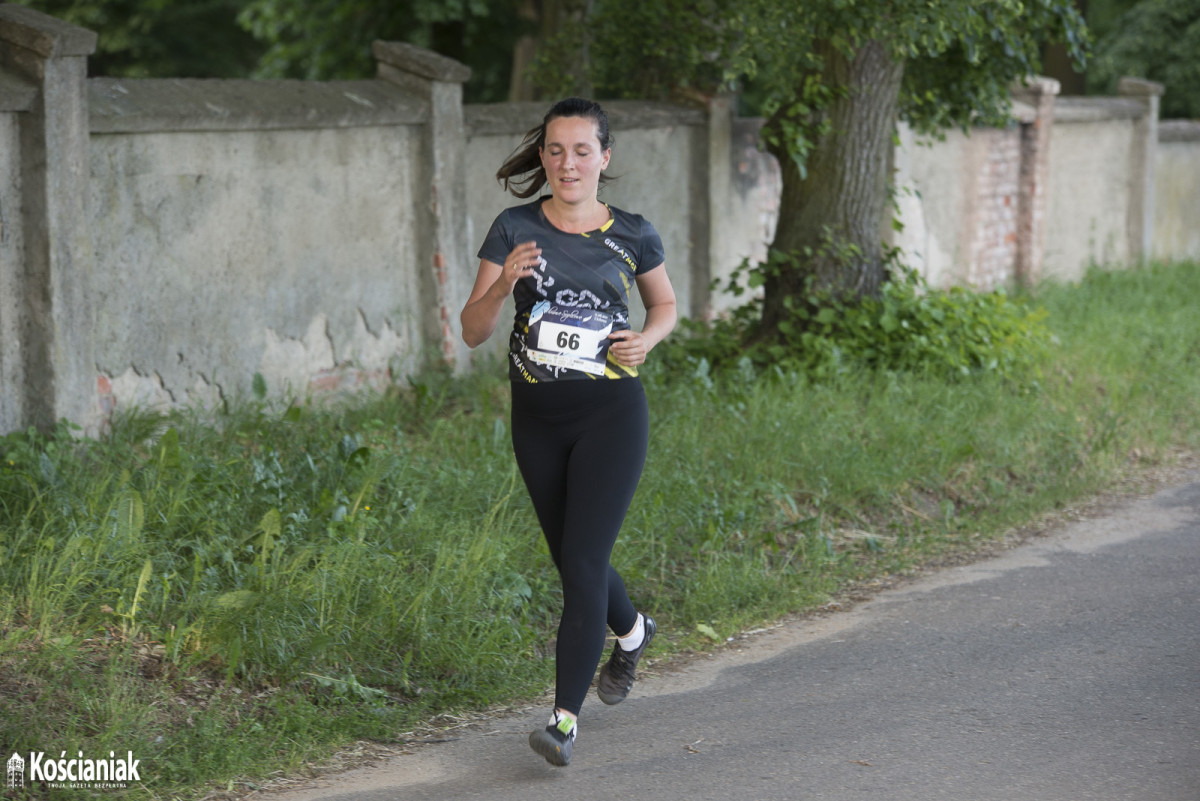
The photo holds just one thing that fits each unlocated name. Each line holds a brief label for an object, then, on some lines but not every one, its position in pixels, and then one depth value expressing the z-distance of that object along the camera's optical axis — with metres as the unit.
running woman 7.42
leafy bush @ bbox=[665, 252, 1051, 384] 16.70
